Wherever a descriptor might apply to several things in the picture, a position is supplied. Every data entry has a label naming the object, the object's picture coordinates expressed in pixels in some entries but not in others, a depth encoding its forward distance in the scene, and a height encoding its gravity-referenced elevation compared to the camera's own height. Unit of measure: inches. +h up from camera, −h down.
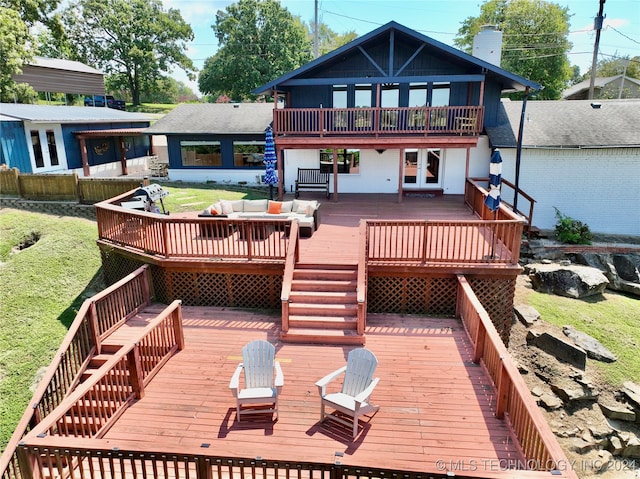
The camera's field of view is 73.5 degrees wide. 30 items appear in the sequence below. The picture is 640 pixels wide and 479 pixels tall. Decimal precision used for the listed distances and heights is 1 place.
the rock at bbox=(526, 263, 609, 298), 508.4 -164.3
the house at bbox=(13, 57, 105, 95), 1502.7 +249.4
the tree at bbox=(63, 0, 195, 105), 2016.5 +499.0
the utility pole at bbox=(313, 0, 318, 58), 1174.7 +315.1
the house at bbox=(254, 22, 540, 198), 578.2 +39.3
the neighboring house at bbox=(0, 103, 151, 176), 773.9 +11.3
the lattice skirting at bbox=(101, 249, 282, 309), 388.8 -129.1
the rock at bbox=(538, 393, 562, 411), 355.3 -212.7
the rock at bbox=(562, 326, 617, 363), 404.5 -193.3
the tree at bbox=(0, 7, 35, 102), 1077.8 +246.8
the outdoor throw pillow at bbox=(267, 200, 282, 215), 491.5 -72.4
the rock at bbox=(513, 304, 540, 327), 442.0 -177.4
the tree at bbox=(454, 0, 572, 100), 1503.4 +342.2
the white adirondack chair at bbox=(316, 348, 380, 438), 226.2 -134.9
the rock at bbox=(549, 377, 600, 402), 362.6 -208.4
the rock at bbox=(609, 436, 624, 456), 332.8 -232.5
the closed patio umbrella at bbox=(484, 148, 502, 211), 382.3 -36.5
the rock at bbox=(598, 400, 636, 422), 350.3 -217.8
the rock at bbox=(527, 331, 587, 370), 391.2 -189.4
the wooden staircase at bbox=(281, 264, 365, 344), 326.0 -128.8
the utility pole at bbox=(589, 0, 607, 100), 969.7 +241.2
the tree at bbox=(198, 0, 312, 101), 1647.4 +362.1
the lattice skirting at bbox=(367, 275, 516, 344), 366.6 -130.2
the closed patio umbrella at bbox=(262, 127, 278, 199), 549.0 -20.5
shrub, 624.1 -131.1
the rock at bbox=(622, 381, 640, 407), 358.9 -209.5
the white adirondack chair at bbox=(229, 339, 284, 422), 236.8 -135.6
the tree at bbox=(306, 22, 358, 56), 2572.3 +657.5
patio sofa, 448.8 -74.8
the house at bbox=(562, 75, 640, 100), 1729.6 +217.9
